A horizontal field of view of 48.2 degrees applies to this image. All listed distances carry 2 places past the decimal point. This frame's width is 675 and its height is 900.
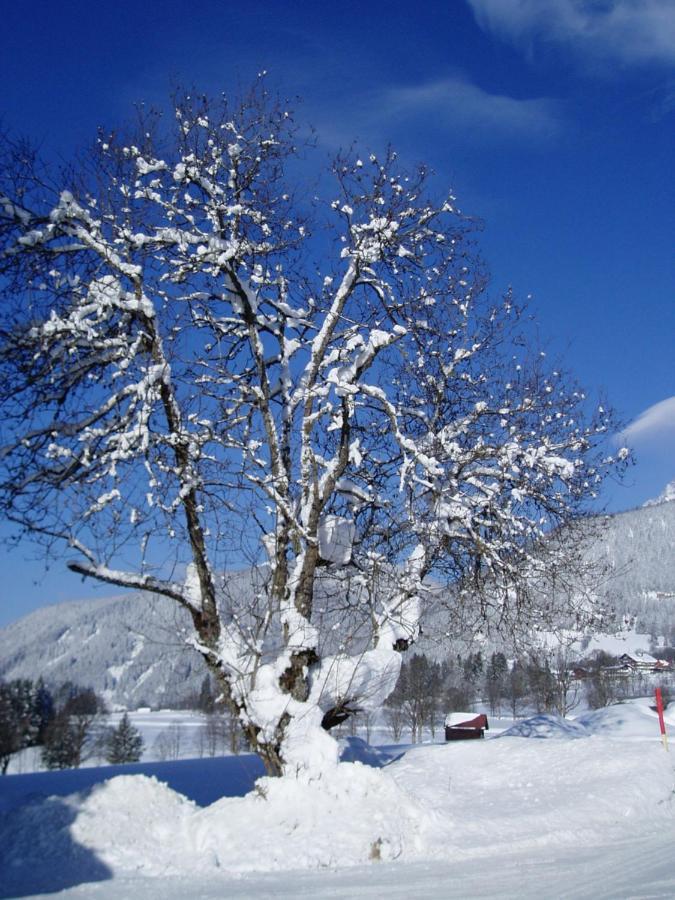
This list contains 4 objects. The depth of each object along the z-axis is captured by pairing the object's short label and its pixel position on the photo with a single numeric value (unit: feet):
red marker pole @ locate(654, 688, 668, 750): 36.85
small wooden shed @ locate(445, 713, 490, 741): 122.08
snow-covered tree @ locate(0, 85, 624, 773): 25.44
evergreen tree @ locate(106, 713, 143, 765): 207.92
